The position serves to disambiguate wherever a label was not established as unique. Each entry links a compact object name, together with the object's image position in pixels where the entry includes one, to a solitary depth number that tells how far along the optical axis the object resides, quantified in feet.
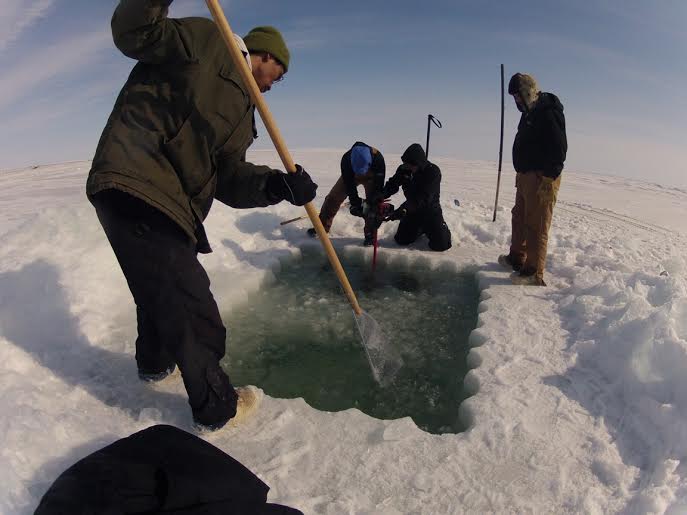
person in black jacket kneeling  16.81
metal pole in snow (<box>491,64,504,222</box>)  22.63
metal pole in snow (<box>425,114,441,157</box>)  21.97
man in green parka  5.64
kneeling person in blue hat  16.85
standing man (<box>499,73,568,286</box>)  12.35
